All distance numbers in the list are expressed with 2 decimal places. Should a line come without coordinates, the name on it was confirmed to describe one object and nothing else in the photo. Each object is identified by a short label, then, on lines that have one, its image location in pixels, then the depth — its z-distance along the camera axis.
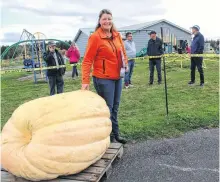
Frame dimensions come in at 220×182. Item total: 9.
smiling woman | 4.23
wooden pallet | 3.49
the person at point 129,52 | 10.49
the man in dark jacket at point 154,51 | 10.63
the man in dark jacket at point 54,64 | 8.09
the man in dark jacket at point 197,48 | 9.55
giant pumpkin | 3.32
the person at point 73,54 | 14.70
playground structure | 16.22
